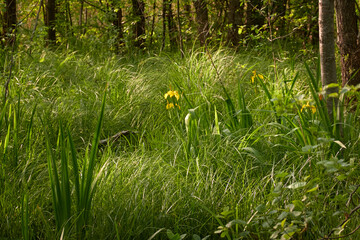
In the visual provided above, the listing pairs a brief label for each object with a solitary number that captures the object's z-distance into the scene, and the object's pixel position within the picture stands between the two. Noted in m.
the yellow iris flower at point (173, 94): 6.65
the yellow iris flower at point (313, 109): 5.45
